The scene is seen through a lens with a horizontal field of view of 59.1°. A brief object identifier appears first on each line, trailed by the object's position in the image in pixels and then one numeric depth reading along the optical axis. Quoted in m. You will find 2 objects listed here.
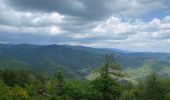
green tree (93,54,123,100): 27.36
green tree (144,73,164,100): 49.12
